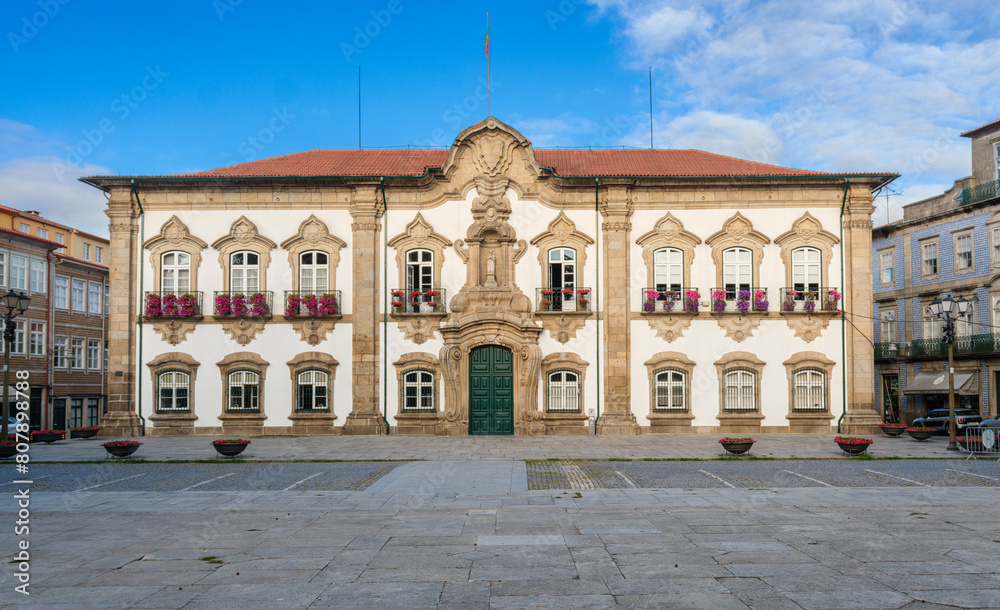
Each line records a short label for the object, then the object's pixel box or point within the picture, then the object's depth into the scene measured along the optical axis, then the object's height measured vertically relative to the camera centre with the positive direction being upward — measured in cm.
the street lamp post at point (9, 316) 2270 +104
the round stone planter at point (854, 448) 2148 -285
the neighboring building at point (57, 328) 4347 +135
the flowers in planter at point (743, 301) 2966 +164
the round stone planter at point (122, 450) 2133 -271
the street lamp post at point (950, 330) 2380 +41
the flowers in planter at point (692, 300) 2962 +170
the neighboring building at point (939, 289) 3769 +283
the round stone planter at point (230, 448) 2112 -268
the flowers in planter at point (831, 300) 2977 +166
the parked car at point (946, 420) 3366 -335
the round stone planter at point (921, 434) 2662 -309
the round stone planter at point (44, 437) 2738 -301
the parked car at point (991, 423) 2534 -263
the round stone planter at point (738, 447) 2156 -281
